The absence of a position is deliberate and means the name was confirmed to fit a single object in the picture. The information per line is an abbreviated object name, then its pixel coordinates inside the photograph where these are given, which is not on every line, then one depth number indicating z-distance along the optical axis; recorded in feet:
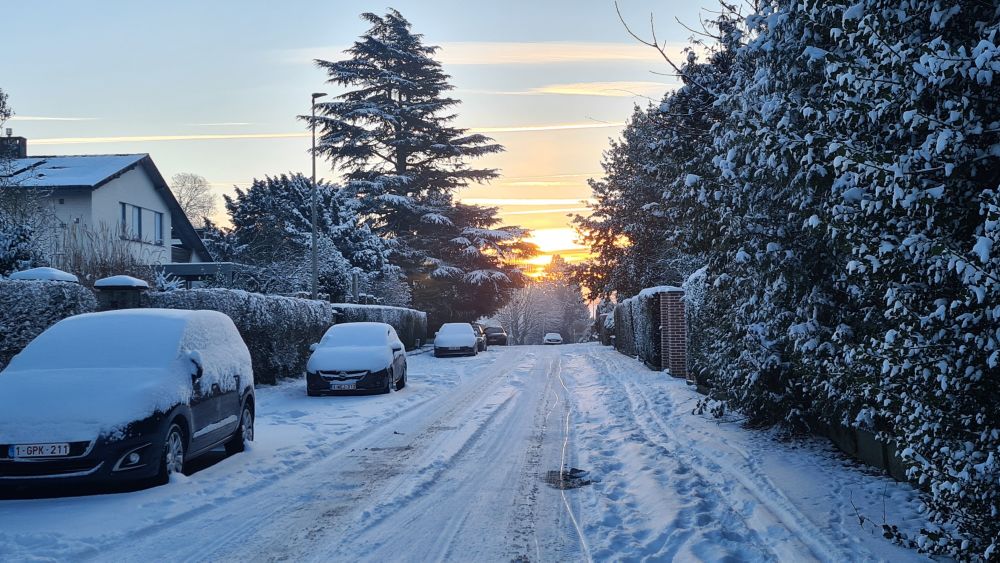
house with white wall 113.91
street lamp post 94.53
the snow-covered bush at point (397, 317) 90.90
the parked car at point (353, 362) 59.16
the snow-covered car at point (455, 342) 118.83
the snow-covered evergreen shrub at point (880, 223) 15.46
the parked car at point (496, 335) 186.09
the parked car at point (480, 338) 138.58
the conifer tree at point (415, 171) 150.30
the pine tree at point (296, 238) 129.59
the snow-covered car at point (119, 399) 25.11
